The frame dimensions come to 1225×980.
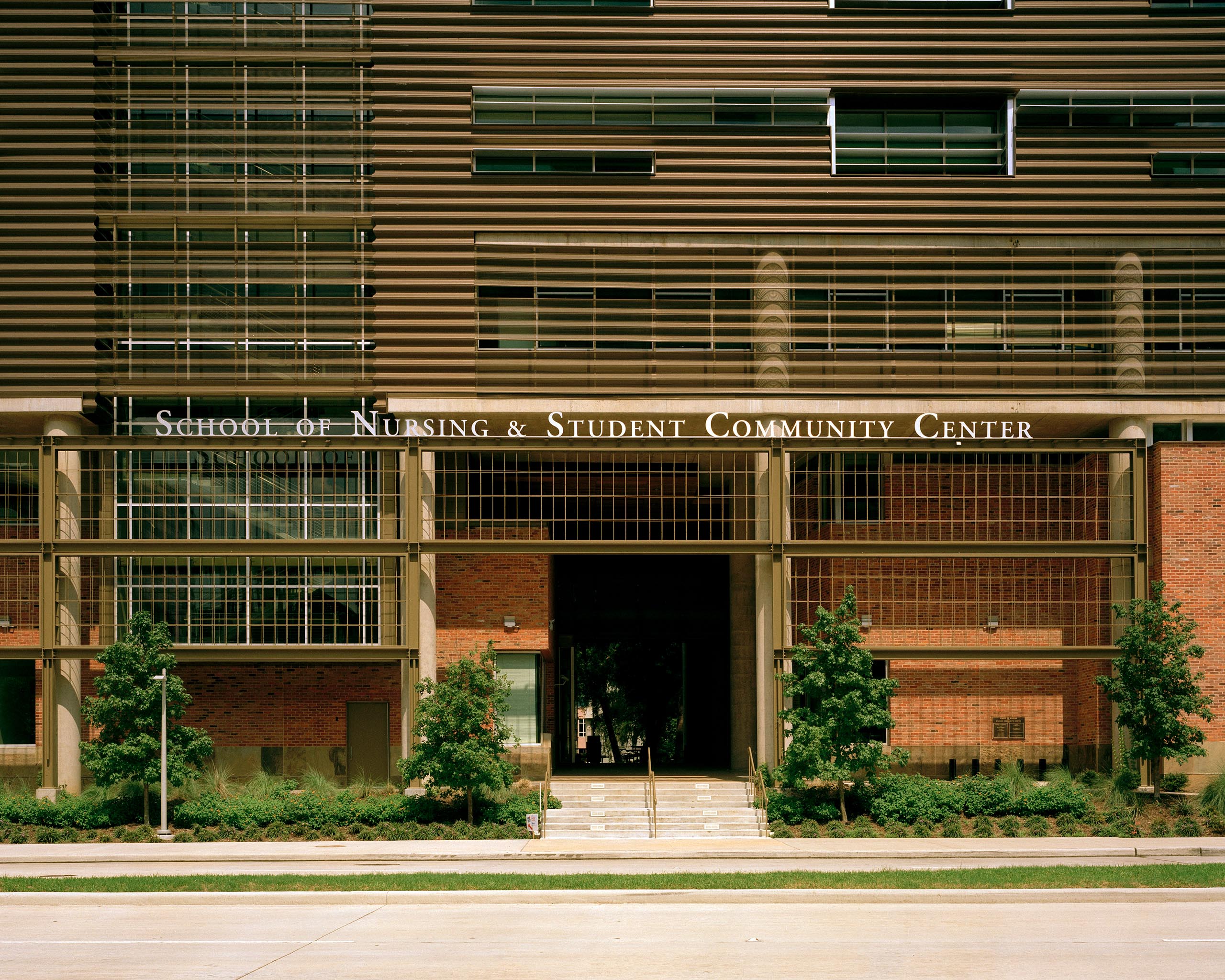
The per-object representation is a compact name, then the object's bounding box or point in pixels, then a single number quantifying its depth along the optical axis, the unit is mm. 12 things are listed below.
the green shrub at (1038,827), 23500
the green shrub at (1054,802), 24719
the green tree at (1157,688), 24781
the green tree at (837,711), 24141
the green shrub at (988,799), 24828
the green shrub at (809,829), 23844
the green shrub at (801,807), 24672
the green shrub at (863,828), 23562
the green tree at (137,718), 24328
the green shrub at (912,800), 24406
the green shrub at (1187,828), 22891
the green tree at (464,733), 23938
